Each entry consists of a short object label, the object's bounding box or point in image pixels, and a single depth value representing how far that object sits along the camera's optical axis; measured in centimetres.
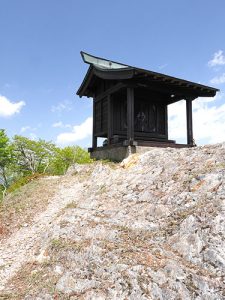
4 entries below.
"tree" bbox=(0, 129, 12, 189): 3419
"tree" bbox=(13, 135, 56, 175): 3434
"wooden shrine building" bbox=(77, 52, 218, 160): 1434
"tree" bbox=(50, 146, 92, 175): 3175
